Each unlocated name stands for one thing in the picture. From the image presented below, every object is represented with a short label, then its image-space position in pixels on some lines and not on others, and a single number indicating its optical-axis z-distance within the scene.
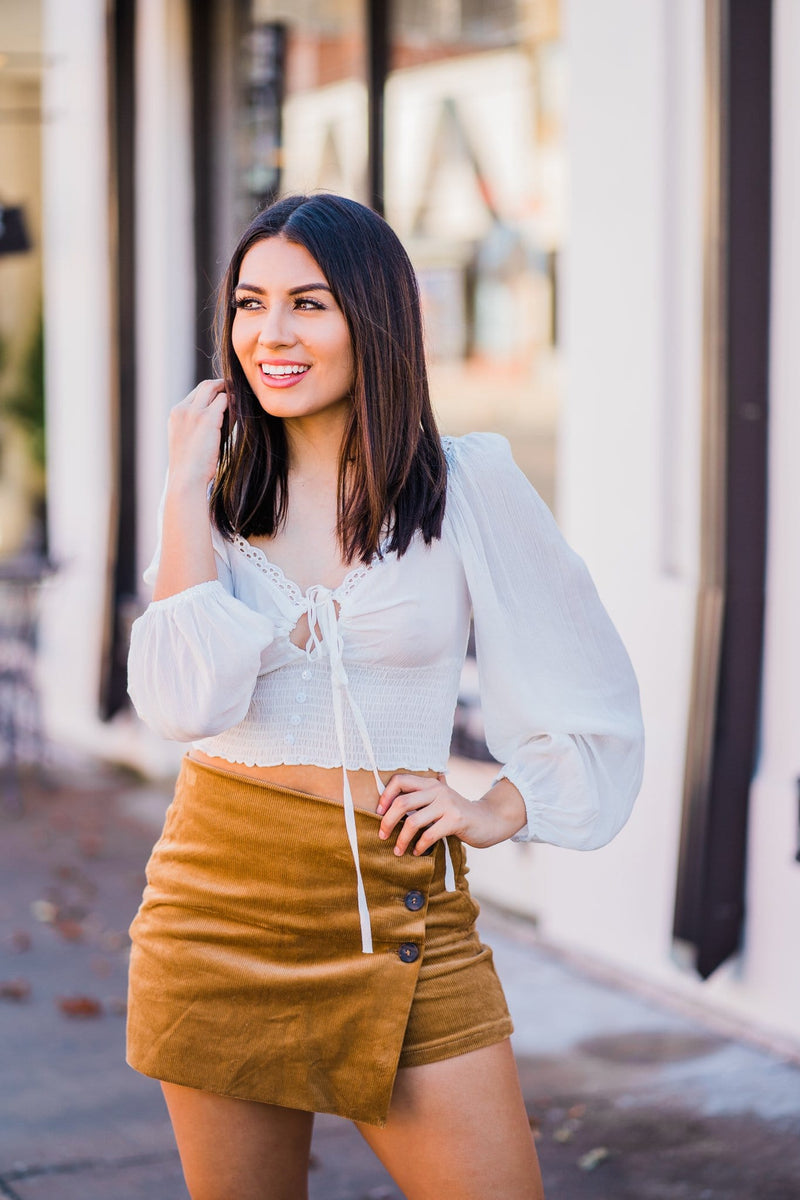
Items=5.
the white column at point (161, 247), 8.20
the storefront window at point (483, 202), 6.81
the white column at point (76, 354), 8.78
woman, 2.16
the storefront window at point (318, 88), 7.32
